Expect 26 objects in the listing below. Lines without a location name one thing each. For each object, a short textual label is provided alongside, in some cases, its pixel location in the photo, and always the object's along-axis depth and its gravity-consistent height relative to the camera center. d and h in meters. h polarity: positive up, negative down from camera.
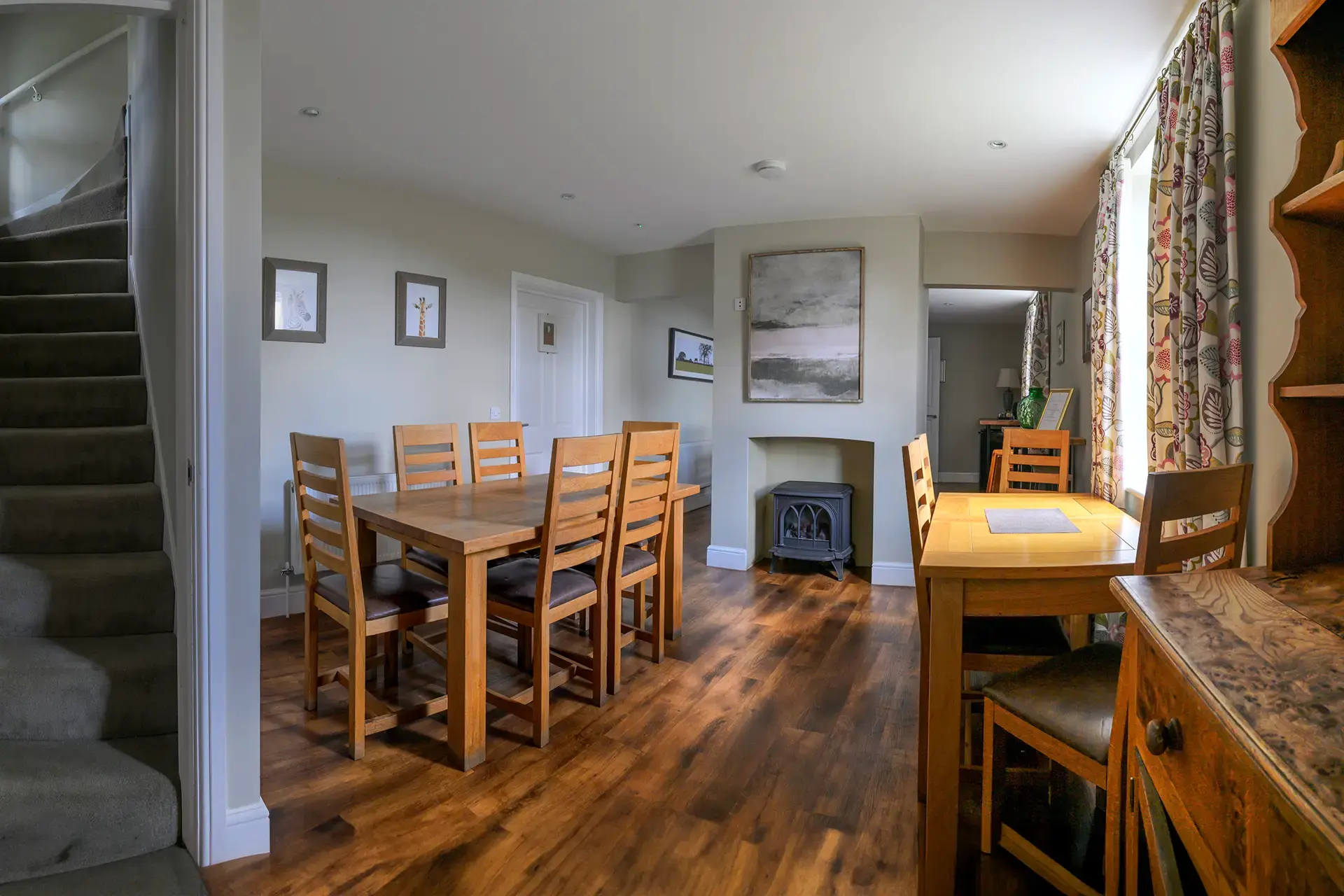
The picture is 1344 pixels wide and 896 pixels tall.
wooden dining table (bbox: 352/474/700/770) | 2.06 -0.38
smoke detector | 3.41 +1.31
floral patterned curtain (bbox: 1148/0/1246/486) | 1.76 +0.46
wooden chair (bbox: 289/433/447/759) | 2.12 -0.55
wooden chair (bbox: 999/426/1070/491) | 3.45 -0.14
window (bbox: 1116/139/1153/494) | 3.01 +0.51
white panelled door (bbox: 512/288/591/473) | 4.92 +0.39
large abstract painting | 4.42 +0.67
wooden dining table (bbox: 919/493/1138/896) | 1.56 -0.40
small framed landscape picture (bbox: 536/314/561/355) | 5.08 +0.68
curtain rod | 2.29 +1.23
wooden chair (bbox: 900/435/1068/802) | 1.83 -0.56
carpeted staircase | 1.52 -0.55
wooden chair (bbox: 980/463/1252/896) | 1.29 -0.56
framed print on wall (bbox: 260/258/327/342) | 3.48 +0.64
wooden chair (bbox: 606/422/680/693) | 2.55 -0.42
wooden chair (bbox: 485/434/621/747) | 2.23 -0.54
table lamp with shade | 8.43 +0.64
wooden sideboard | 0.51 -0.26
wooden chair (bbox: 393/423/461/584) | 3.12 -0.16
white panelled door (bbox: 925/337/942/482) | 9.42 +0.49
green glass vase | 4.54 +0.15
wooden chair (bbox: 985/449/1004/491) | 3.98 -0.23
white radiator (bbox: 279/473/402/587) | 3.55 -0.52
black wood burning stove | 4.48 -0.62
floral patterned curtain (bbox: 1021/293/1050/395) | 5.56 +0.73
